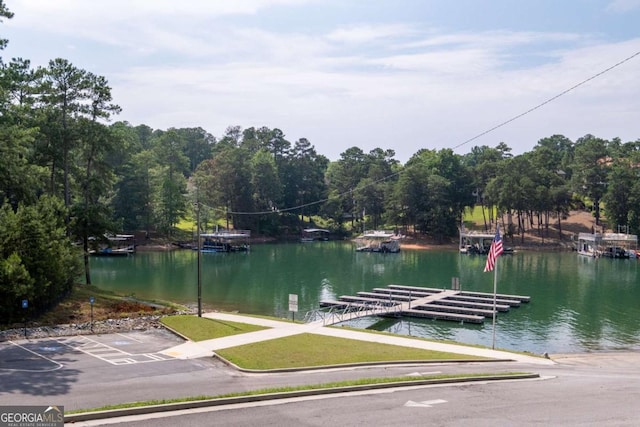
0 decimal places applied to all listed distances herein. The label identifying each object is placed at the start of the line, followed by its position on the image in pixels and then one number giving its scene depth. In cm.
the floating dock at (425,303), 4697
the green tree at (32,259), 3180
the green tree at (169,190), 11138
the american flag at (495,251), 3419
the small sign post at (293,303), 3842
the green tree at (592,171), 12150
